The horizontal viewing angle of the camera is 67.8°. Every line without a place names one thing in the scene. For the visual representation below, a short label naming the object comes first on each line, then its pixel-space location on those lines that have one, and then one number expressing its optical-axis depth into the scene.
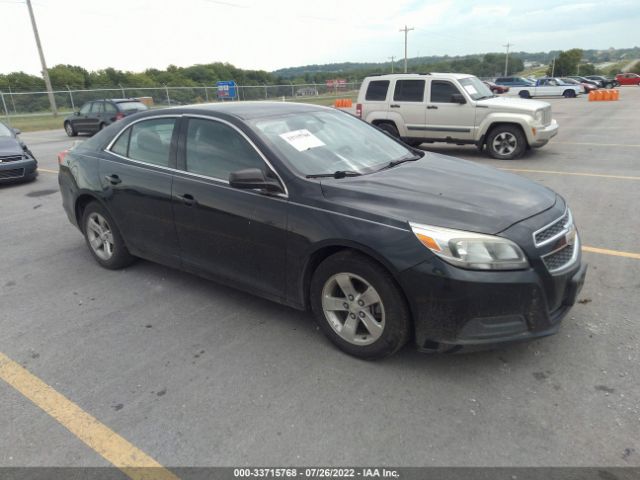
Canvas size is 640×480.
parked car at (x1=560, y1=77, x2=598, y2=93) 37.66
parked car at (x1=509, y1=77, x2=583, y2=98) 36.66
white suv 10.56
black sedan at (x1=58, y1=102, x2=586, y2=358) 2.77
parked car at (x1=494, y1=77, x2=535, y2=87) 40.28
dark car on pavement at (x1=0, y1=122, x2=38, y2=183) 9.48
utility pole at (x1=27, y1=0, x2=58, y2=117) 30.89
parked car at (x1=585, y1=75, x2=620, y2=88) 46.19
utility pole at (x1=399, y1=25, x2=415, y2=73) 75.47
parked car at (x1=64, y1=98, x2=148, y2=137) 18.56
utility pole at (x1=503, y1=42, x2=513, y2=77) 94.83
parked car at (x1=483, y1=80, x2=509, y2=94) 37.69
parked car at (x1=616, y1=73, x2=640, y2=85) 53.90
